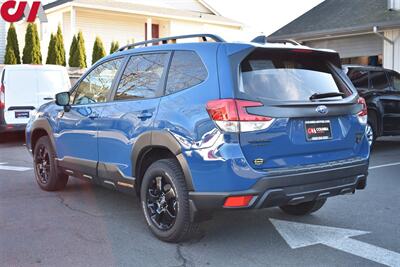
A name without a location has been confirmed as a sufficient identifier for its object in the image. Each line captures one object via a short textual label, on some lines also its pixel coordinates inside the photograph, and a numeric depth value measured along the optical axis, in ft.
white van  38.81
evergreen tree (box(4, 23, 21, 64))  66.18
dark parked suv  33.45
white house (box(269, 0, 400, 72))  51.70
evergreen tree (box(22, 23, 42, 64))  66.49
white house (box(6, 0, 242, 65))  74.13
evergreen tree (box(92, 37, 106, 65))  70.85
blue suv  13.69
